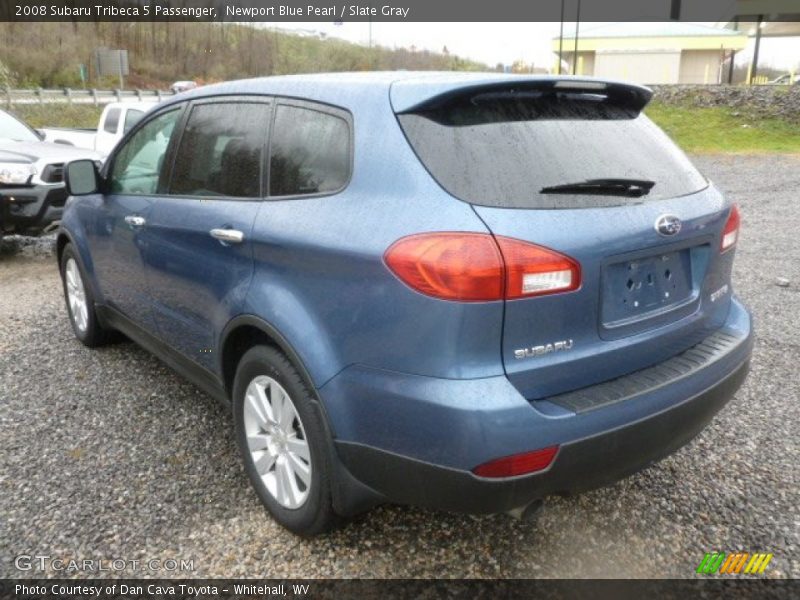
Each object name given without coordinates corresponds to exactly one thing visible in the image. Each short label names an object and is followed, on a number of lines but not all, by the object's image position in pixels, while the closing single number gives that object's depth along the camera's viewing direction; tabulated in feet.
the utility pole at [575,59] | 101.13
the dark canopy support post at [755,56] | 98.69
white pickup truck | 37.01
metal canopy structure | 98.43
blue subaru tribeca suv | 6.56
